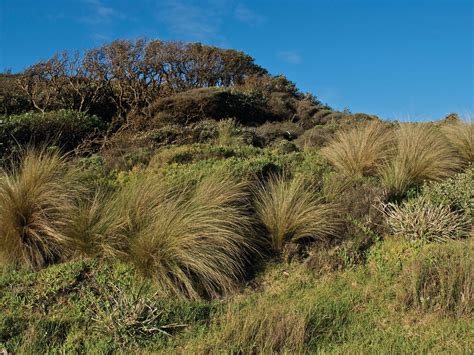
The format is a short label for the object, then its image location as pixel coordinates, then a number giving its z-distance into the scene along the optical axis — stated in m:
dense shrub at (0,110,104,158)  9.10
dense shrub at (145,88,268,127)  12.88
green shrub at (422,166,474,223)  6.39
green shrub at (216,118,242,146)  10.07
